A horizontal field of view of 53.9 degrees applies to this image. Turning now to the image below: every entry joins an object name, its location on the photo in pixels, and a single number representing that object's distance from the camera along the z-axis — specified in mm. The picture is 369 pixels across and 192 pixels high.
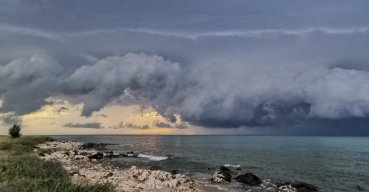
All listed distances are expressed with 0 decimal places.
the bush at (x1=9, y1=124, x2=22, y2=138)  84000
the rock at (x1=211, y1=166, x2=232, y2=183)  36506
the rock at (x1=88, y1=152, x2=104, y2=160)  58750
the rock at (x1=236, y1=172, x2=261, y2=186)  36281
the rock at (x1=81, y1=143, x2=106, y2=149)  102938
